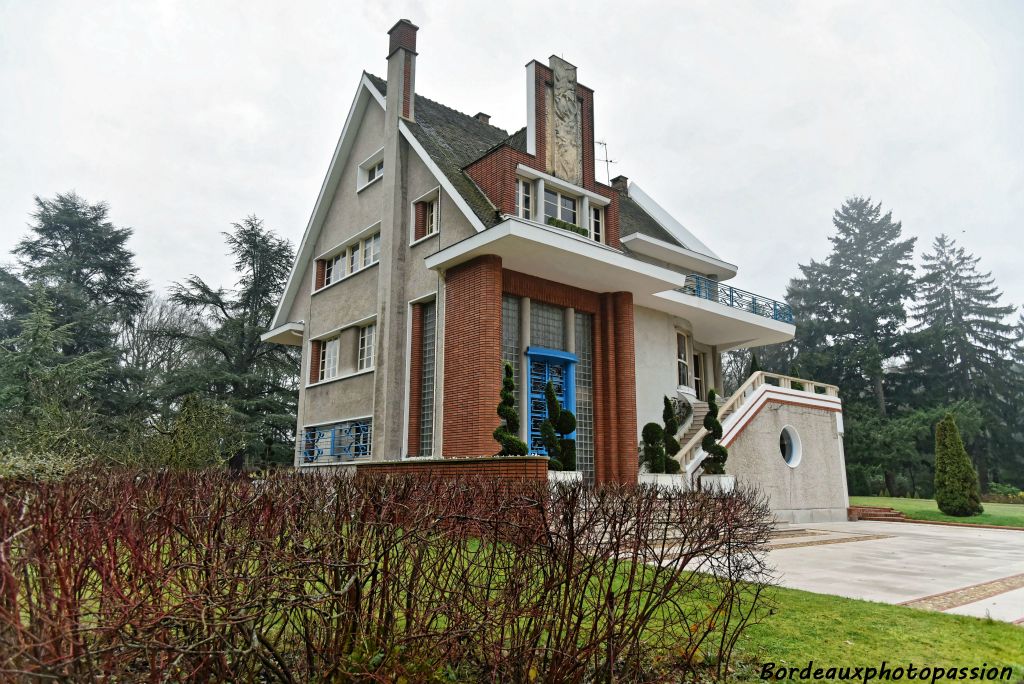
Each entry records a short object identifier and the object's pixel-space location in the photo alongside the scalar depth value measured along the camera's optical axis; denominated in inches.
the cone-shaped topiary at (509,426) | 510.6
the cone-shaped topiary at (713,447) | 669.9
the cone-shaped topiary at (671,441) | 658.8
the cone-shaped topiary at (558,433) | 534.6
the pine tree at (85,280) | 1207.6
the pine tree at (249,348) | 1178.6
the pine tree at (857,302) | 1876.2
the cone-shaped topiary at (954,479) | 884.0
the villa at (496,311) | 599.8
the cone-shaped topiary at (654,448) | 651.5
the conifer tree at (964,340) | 1836.9
